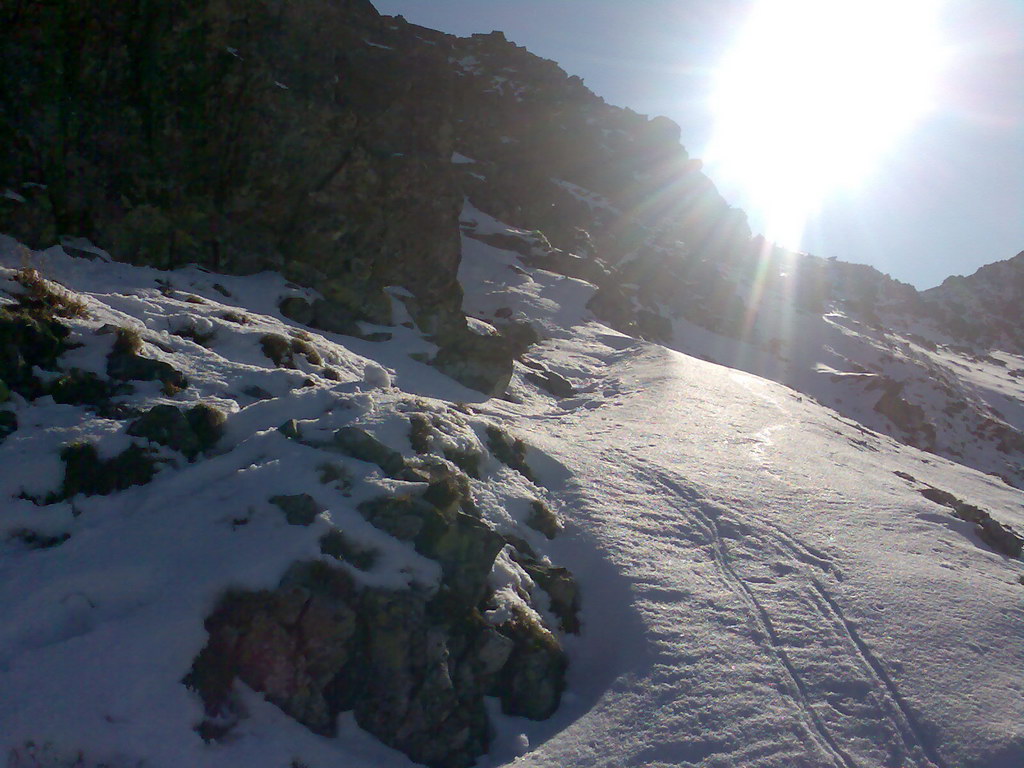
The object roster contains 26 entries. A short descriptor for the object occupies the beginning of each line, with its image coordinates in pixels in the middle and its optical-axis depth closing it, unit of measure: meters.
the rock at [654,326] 43.75
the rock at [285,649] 6.71
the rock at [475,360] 20.61
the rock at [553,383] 24.19
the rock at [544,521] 11.70
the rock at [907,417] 41.88
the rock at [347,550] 7.98
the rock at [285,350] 13.38
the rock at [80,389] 9.34
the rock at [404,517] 8.62
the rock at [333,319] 19.83
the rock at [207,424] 9.65
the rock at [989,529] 15.29
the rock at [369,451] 9.72
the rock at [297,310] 19.19
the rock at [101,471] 8.28
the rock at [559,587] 9.95
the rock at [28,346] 9.13
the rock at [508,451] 13.16
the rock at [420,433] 10.95
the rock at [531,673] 8.31
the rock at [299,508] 8.24
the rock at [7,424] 8.47
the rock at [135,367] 10.14
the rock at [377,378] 14.47
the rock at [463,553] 8.52
